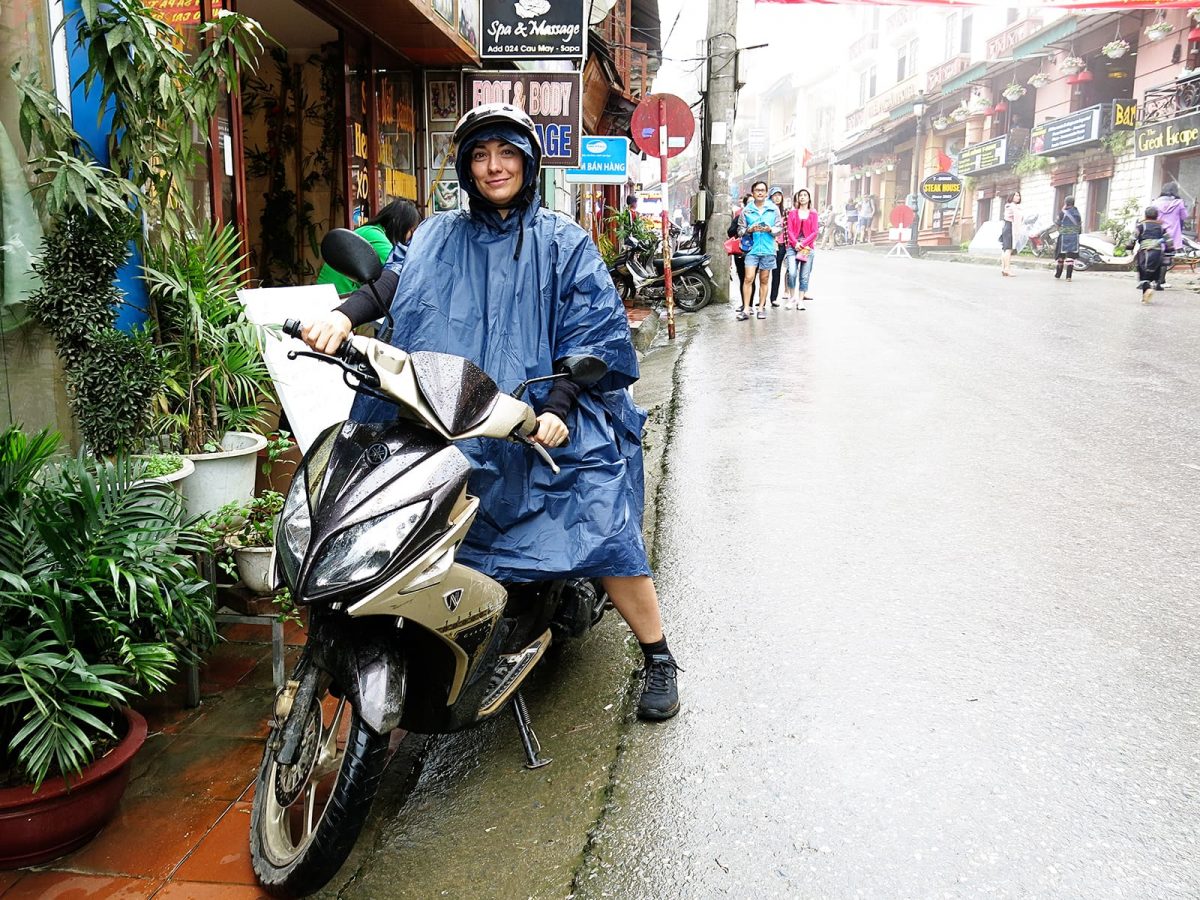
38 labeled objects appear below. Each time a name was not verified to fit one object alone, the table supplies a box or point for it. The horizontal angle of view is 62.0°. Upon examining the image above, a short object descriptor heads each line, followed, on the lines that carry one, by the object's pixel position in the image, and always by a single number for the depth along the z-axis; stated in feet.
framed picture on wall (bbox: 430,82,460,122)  32.42
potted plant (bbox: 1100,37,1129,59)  101.24
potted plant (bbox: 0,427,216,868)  8.04
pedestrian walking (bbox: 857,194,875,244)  184.24
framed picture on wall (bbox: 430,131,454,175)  32.96
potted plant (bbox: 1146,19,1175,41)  93.45
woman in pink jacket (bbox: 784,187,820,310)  49.70
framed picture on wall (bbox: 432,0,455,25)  26.81
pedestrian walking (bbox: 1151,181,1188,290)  59.57
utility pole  54.60
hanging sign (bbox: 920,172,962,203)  143.43
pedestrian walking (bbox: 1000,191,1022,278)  75.72
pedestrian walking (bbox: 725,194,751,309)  49.11
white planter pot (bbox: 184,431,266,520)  12.93
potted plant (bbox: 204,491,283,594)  11.75
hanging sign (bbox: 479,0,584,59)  31.17
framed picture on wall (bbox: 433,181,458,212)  32.71
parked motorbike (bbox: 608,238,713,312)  52.49
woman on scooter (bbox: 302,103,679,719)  9.29
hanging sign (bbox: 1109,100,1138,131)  99.25
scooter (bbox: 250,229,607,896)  7.10
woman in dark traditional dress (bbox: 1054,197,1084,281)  71.00
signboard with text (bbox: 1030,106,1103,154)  103.35
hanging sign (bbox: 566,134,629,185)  43.47
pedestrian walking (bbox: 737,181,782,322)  45.47
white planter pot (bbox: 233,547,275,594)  11.70
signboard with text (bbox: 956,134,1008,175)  128.57
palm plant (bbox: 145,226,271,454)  13.35
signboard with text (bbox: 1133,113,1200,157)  85.46
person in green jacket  18.89
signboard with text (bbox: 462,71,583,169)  31.86
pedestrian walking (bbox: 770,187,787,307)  49.90
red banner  58.18
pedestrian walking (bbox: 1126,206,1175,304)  51.83
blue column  12.67
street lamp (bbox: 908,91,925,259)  155.74
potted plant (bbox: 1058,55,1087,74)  112.98
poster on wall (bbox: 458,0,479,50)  29.96
